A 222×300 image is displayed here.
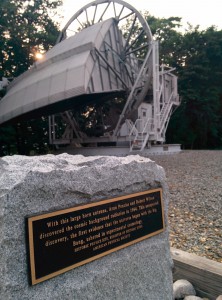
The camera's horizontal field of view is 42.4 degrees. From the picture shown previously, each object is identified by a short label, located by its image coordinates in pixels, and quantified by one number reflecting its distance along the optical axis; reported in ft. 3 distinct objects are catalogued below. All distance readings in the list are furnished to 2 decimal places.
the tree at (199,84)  94.22
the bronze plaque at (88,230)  6.33
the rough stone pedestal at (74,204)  6.01
